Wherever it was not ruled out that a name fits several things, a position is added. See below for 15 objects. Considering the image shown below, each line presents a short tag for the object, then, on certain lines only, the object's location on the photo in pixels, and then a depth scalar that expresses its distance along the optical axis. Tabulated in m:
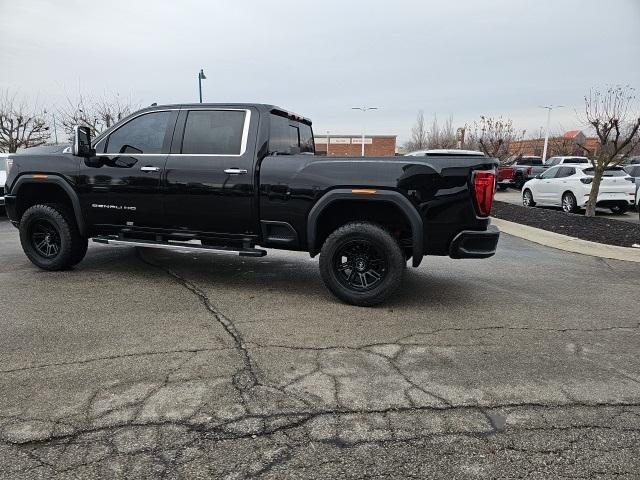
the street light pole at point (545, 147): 45.75
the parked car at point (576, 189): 14.82
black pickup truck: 4.91
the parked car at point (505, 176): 25.84
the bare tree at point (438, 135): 55.07
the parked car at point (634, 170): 17.53
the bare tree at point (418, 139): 68.88
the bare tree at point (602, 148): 13.05
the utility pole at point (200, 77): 18.94
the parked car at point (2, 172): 12.72
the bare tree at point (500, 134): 32.91
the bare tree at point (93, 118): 27.46
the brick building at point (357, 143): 61.25
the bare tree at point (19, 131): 27.98
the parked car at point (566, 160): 26.84
